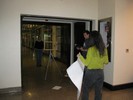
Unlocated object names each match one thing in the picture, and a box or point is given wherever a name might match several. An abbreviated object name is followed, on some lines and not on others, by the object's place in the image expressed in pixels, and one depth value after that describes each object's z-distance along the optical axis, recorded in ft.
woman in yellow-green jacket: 6.32
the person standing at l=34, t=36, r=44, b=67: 18.19
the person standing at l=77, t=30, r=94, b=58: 6.31
